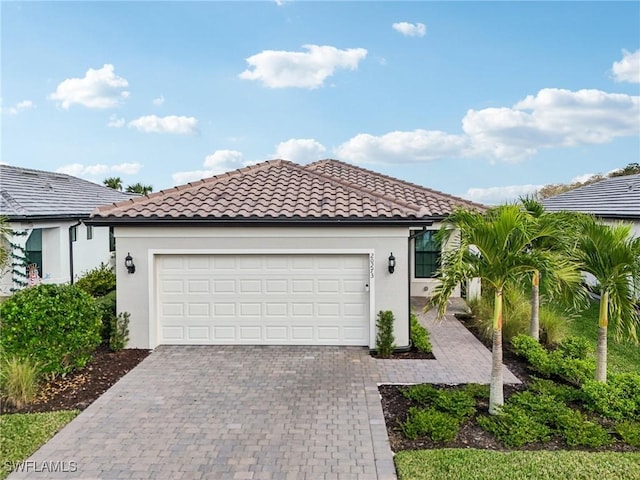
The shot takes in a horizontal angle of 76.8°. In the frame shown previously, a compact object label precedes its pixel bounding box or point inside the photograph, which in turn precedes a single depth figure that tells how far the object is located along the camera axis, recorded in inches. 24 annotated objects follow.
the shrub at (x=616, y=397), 227.0
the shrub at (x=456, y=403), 234.2
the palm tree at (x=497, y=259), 220.2
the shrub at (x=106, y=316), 378.9
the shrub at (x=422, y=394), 254.4
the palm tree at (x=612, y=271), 238.8
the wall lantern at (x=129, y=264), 368.5
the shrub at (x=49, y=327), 275.7
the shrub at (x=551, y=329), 389.1
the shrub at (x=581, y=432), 204.9
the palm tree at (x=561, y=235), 242.8
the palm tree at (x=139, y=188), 1167.0
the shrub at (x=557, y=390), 256.9
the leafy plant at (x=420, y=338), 365.1
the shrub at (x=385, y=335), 355.6
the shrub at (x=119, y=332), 363.6
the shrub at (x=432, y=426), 209.3
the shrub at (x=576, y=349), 323.3
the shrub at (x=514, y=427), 207.3
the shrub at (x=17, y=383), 258.4
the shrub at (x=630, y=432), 206.2
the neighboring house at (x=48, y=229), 569.0
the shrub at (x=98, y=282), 585.7
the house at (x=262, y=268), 367.6
